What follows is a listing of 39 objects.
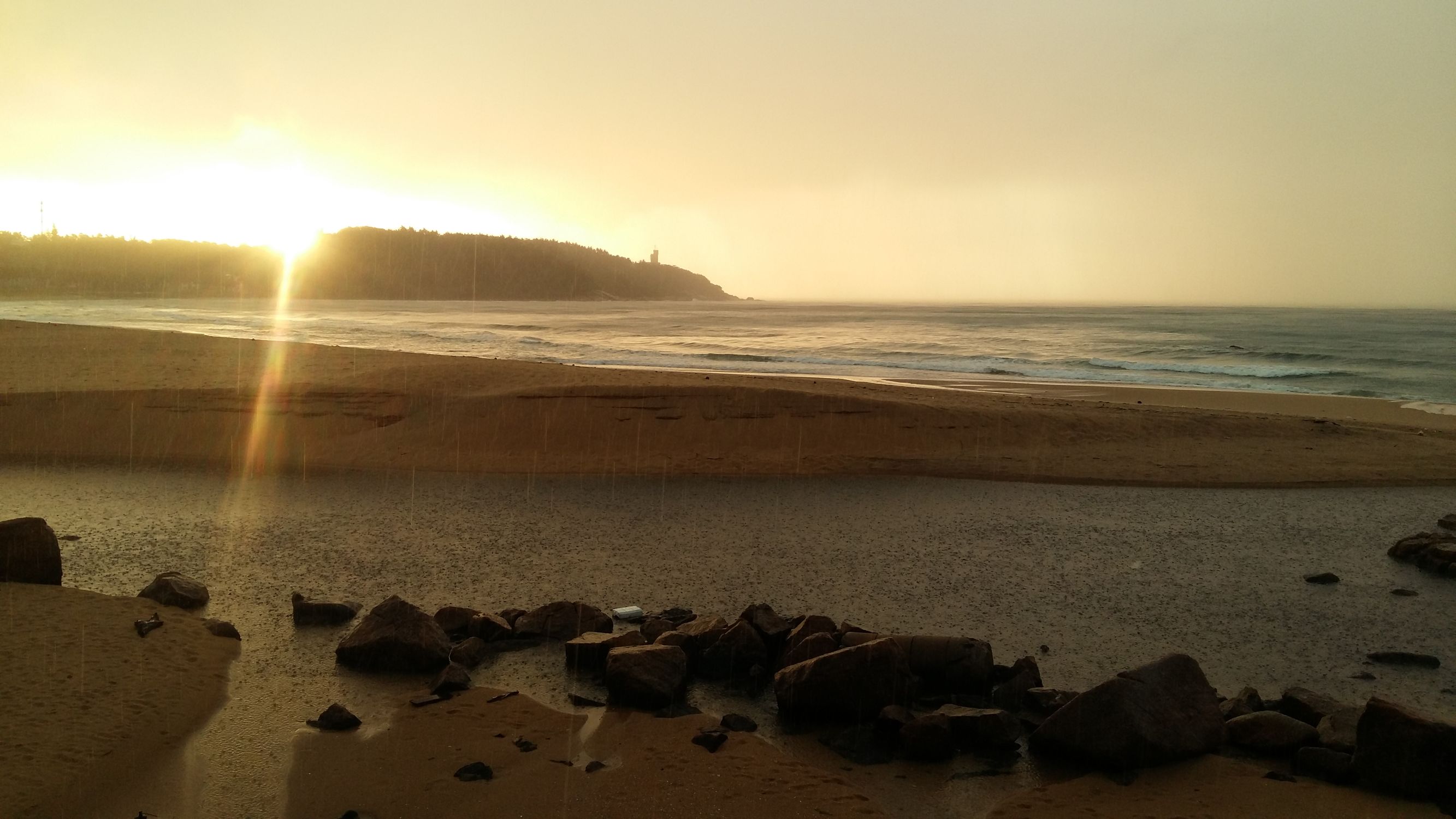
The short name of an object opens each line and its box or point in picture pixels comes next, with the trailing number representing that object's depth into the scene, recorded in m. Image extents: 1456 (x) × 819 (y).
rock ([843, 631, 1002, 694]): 4.89
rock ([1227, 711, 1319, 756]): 4.29
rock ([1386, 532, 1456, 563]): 7.58
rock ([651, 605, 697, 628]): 5.92
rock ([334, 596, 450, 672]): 5.16
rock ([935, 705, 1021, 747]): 4.38
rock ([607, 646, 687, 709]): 4.74
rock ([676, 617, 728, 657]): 5.32
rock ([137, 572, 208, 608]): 5.96
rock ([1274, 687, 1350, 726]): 4.58
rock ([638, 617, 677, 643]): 5.57
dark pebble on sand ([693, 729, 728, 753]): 4.32
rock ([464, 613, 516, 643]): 5.62
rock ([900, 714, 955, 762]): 4.29
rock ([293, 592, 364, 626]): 5.86
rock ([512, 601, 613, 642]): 5.71
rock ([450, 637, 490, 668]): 5.26
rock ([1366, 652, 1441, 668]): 5.41
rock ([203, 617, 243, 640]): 5.52
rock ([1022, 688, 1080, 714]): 4.69
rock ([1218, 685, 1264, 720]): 4.66
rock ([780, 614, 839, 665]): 5.29
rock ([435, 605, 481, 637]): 5.69
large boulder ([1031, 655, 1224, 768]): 4.18
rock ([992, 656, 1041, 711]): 4.79
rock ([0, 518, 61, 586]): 5.77
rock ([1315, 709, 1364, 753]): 4.21
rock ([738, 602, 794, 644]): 5.41
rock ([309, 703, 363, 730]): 4.42
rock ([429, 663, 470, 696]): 4.85
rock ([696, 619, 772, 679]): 5.21
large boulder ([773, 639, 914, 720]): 4.62
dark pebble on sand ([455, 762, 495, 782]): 3.98
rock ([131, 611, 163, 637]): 5.25
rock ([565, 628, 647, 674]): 5.23
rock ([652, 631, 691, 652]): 5.32
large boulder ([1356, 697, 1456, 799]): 3.87
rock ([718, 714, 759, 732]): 4.55
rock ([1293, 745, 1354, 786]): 4.02
